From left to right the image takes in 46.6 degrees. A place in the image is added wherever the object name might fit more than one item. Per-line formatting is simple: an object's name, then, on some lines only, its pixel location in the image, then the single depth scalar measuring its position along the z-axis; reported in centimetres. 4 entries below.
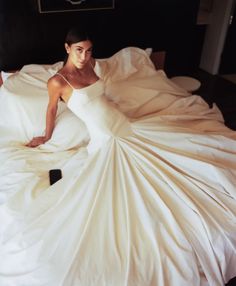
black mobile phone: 150
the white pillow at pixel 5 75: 197
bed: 149
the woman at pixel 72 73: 137
